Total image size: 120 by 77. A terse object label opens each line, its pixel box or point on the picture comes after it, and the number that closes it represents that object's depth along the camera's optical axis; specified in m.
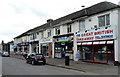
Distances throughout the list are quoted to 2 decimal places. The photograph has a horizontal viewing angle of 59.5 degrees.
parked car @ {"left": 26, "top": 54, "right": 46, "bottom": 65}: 13.12
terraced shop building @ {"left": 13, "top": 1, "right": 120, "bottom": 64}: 11.17
